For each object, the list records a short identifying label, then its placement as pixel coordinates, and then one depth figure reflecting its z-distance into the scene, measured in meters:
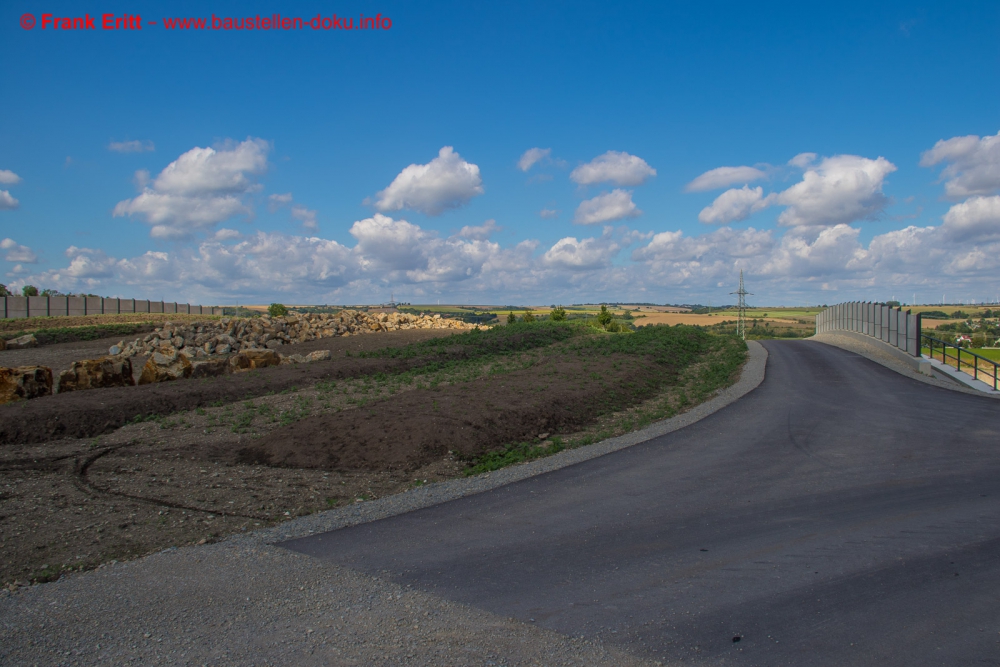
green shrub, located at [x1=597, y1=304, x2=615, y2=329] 38.93
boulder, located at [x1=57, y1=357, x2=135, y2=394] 15.06
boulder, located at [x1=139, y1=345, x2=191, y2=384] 16.22
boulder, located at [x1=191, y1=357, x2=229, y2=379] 17.20
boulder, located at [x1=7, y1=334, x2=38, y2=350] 26.86
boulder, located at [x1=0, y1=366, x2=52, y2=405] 13.77
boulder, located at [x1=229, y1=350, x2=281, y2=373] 18.09
